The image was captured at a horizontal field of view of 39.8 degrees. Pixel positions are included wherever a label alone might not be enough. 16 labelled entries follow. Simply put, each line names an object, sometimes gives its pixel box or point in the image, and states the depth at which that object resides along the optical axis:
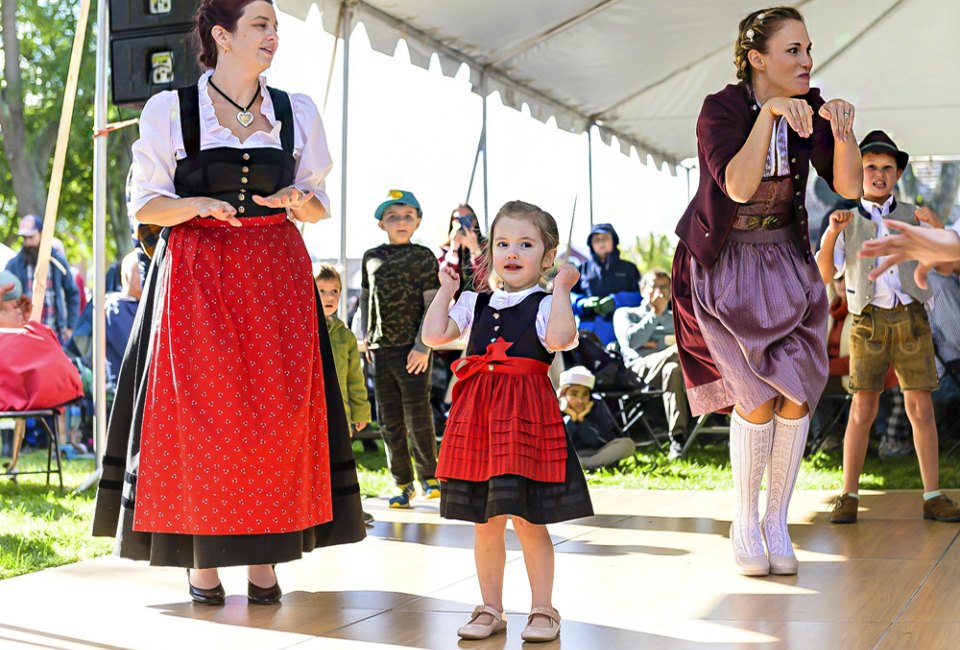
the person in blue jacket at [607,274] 10.09
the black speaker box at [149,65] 5.80
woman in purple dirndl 4.19
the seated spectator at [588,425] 8.04
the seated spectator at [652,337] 8.73
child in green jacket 6.02
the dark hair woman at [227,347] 3.70
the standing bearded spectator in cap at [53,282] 10.97
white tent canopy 9.72
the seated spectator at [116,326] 8.40
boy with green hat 6.24
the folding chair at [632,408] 8.57
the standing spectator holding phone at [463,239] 6.30
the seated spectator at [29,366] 7.58
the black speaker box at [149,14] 5.86
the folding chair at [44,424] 7.45
